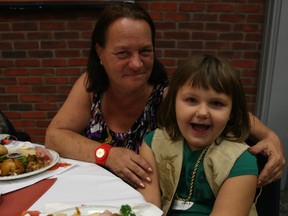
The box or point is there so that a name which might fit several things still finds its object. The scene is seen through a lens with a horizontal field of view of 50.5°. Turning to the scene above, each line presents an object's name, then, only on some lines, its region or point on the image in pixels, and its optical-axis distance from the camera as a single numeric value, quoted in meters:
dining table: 0.95
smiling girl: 1.09
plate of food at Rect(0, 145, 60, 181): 1.14
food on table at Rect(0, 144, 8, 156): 1.29
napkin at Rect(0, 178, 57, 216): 0.97
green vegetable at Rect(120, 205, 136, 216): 0.89
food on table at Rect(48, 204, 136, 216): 0.89
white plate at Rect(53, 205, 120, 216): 0.93
